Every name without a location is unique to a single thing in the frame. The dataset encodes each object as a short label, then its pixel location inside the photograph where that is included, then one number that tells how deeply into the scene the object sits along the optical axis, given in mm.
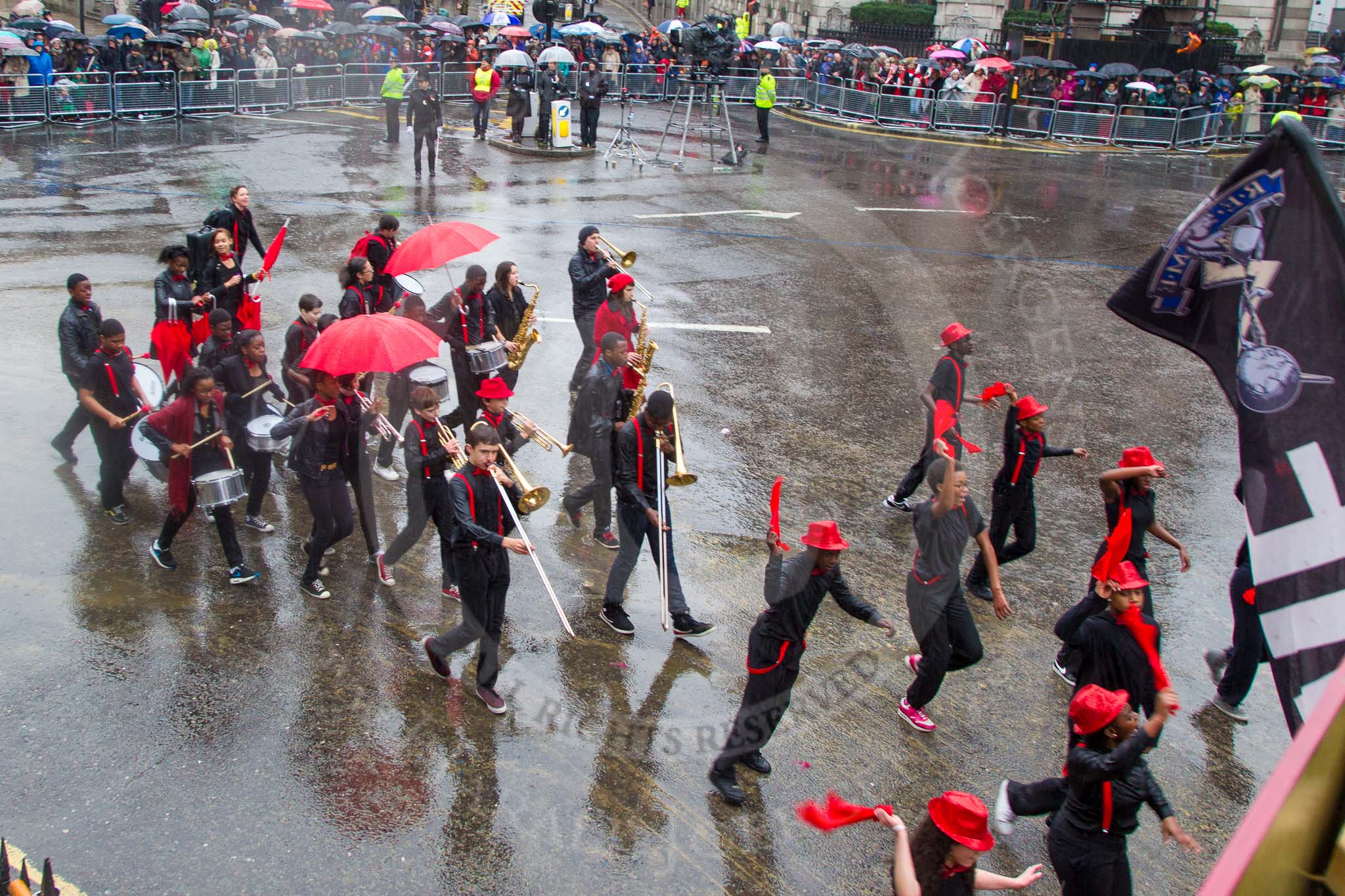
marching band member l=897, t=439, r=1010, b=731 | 6480
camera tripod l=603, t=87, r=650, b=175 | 22938
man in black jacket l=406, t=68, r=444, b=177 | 19672
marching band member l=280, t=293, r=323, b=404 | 8961
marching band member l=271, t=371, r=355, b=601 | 7527
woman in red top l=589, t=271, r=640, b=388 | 9625
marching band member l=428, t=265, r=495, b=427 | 9852
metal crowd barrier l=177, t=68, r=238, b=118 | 24812
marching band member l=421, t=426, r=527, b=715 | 6367
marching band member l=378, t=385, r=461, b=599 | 7238
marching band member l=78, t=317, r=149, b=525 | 8273
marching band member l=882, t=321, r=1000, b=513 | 8734
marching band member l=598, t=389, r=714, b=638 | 7266
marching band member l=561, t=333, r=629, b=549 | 8258
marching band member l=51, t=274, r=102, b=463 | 8680
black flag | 2943
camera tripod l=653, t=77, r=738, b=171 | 23484
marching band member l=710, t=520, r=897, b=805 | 5875
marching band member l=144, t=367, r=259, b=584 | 7574
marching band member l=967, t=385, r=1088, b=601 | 7844
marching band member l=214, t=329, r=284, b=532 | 8281
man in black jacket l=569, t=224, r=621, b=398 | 10805
